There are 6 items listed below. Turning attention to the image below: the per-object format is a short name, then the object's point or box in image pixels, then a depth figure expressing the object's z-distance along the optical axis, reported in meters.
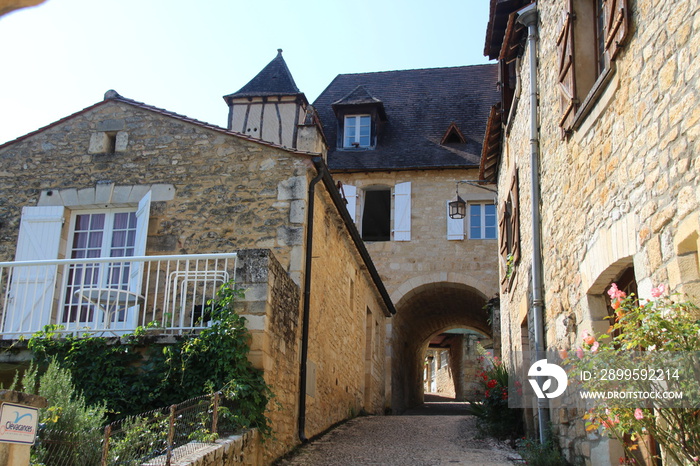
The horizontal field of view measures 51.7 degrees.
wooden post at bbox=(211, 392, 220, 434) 5.57
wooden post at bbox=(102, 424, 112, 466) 4.12
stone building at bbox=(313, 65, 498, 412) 18.08
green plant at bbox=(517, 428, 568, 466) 6.09
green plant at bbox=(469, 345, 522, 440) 8.81
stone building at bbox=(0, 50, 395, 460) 7.81
